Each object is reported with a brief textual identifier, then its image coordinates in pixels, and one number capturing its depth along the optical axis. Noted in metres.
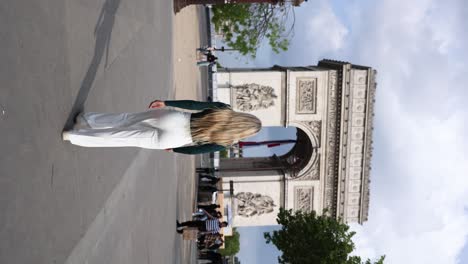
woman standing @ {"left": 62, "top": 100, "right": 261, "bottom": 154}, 4.67
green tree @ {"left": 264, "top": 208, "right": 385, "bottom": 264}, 14.99
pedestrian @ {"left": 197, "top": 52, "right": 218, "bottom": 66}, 22.07
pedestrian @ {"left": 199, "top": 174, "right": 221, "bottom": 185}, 20.35
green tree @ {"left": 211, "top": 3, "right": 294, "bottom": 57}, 21.09
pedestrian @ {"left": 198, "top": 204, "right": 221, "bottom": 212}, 17.27
